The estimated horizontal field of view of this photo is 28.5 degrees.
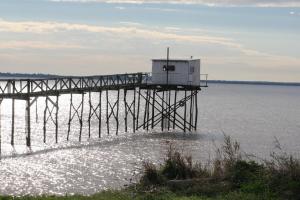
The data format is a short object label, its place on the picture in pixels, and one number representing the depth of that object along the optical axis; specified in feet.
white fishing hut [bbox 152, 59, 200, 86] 186.19
